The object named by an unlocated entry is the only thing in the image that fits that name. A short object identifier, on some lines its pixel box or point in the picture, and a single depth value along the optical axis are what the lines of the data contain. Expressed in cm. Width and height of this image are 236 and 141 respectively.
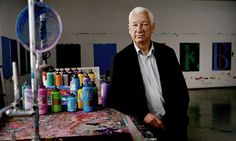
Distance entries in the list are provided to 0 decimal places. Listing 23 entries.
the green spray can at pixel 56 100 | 197
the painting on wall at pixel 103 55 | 723
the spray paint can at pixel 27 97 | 188
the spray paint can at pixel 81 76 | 305
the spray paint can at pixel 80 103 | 204
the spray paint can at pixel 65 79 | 321
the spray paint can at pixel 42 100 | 190
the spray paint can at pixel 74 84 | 259
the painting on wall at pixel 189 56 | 760
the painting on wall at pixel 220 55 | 775
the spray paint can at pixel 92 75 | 322
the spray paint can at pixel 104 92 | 215
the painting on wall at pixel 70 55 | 704
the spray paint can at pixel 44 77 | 325
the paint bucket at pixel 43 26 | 116
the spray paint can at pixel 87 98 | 194
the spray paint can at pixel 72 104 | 198
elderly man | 188
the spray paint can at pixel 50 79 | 312
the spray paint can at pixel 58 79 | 316
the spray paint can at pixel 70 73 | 322
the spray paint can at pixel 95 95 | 201
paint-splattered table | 143
